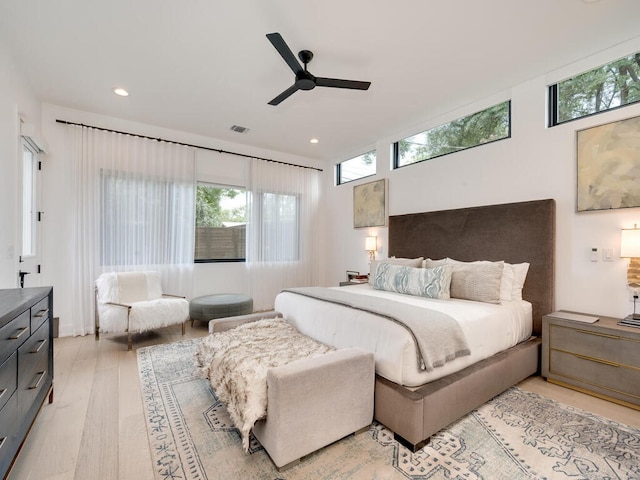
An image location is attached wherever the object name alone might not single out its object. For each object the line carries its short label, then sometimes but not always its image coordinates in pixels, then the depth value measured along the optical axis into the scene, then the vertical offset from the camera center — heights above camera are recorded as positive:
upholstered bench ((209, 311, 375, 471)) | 1.56 -0.94
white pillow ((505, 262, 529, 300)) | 2.93 -0.38
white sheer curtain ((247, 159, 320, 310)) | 5.21 +0.17
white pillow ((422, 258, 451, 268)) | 3.44 -0.28
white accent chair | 3.39 -0.82
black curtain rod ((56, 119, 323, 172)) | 3.83 +1.44
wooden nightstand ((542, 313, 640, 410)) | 2.20 -0.94
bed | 1.82 -0.71
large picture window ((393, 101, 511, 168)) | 3.45 +1.37
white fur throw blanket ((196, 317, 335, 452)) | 1.65 -0.83
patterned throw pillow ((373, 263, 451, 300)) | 2.95 -0.44
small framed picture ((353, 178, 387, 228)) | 4.79 +0.58
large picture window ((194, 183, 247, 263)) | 4.86 +0.24
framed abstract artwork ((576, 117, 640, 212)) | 2.49 +0.66
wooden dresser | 1.36 -0.70
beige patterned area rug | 1.59 -1.25
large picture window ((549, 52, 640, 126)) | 2.58 +1.40
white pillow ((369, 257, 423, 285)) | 3.65 -0.30
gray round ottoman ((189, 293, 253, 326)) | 3.93 -0.94
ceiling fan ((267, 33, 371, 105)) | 2.24 +1.32
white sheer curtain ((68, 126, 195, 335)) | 3.84 +0.38
